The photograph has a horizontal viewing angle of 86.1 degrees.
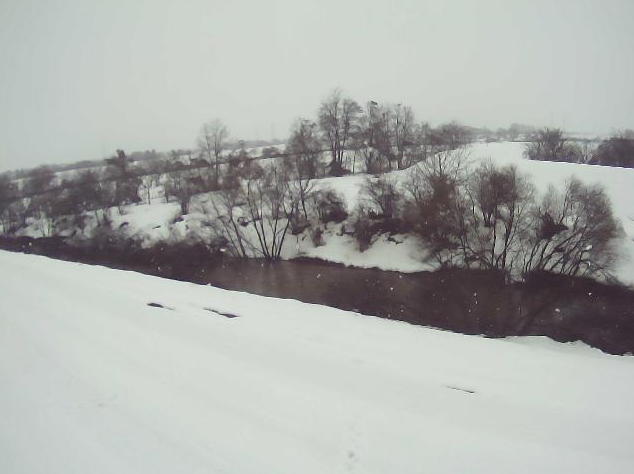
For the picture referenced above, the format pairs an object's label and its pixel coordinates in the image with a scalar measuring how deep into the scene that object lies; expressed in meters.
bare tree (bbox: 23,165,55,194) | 53.93
